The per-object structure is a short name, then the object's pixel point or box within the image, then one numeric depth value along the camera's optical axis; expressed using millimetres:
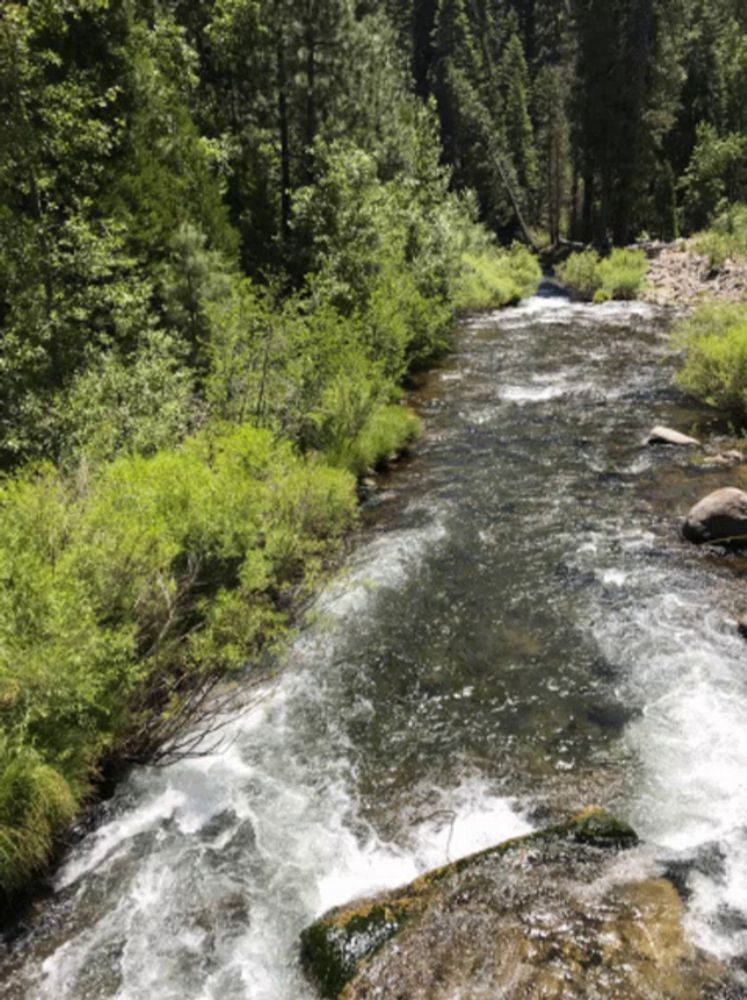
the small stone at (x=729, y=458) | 14156
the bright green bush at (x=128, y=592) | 5719
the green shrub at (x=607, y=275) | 33312
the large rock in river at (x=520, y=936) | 4812
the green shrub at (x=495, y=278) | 32875
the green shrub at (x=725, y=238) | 31906
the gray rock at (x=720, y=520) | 11102
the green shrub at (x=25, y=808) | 5504
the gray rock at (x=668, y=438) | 15404
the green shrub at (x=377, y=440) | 14172
